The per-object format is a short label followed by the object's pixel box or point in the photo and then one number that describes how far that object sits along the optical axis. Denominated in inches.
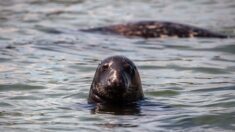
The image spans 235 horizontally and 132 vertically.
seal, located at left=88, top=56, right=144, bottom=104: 705.6
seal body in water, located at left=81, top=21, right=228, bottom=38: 1177.4
